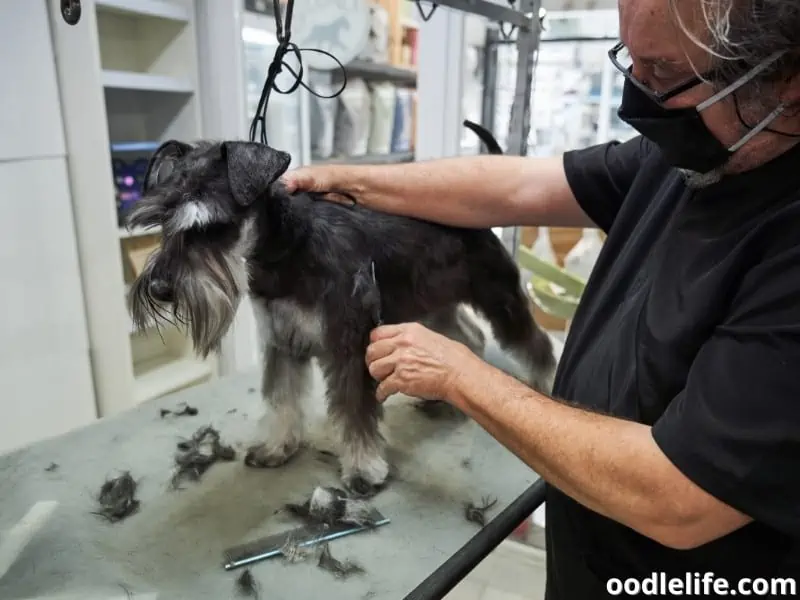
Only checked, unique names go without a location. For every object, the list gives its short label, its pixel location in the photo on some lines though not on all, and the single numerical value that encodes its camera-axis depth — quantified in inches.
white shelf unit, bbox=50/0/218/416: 77.0
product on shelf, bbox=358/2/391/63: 128.6
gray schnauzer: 40.1
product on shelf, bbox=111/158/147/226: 87.4
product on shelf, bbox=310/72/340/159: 124.8
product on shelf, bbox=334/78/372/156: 131.4
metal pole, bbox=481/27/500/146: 108.6
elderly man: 26.0
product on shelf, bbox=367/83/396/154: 139.3
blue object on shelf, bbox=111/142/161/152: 86.7
